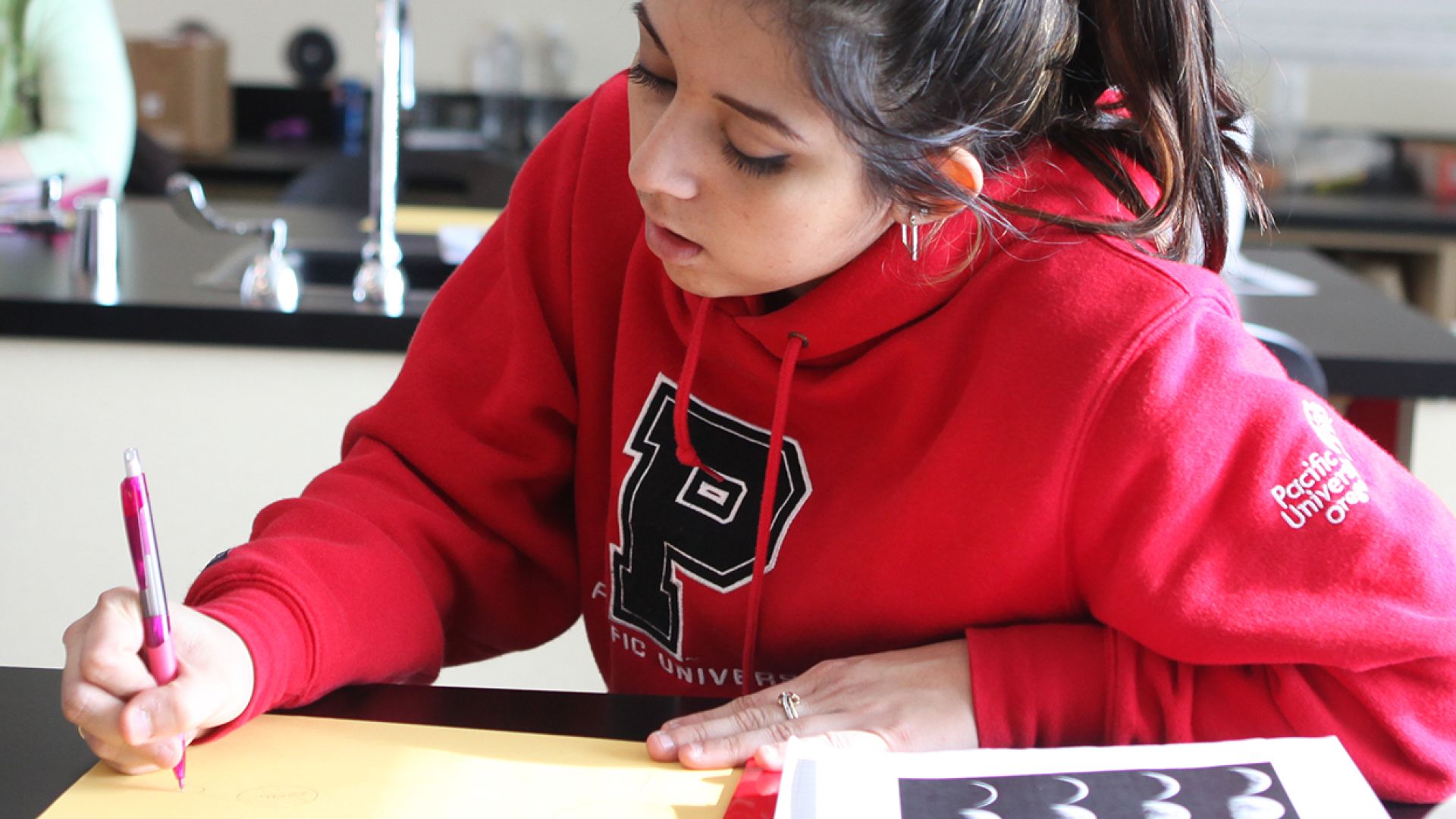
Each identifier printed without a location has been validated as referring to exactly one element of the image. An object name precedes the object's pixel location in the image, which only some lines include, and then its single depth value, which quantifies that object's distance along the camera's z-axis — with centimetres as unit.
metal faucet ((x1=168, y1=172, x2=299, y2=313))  172
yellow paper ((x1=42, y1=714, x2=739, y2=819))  65
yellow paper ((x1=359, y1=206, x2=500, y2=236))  235
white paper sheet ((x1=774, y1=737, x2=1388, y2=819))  64
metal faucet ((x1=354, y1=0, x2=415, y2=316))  175
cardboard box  362
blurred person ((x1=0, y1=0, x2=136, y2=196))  274
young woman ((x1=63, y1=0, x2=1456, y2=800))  72
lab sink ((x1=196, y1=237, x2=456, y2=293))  207
